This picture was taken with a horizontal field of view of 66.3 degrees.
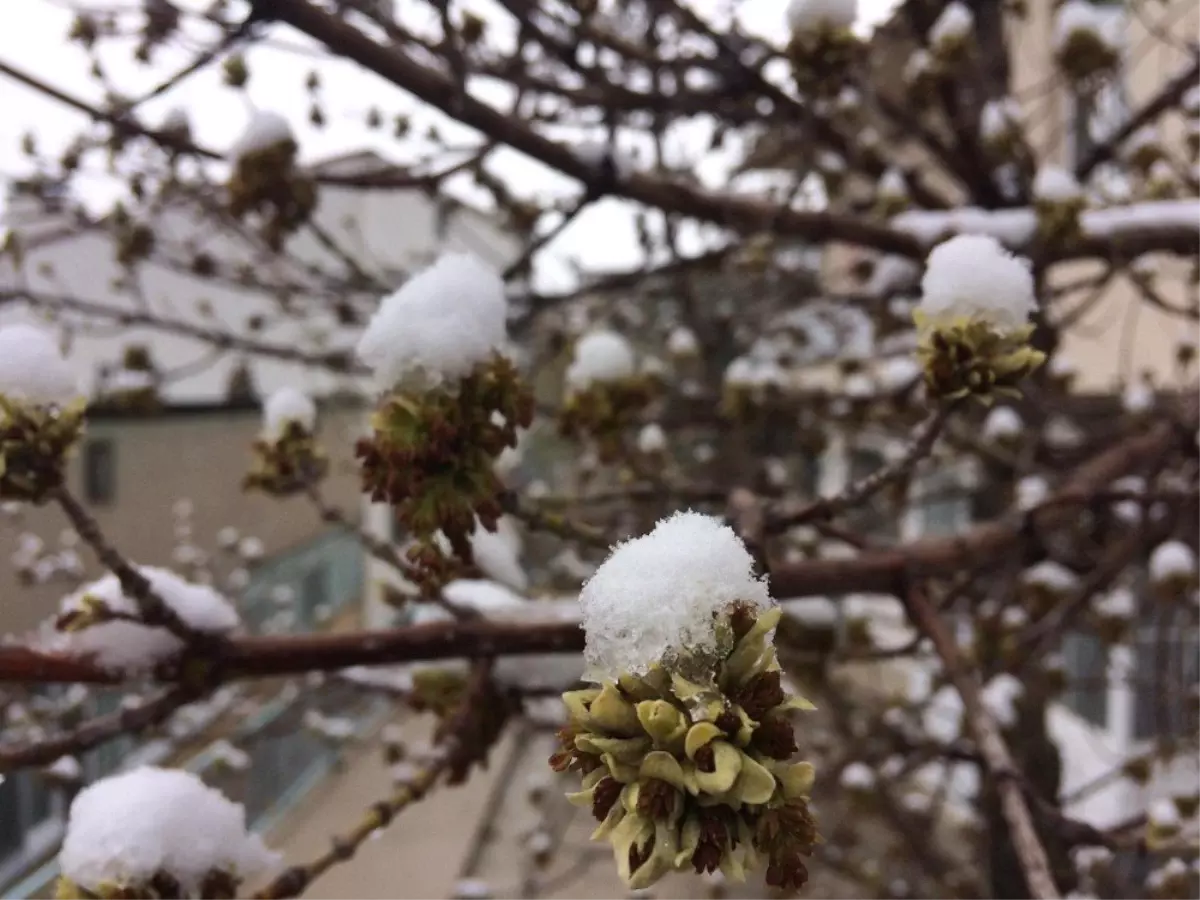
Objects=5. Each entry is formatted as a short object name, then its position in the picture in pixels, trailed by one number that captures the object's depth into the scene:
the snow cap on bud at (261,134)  0.32
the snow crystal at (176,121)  0.43
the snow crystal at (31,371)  0.19
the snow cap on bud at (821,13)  0.27
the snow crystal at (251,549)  2.14
